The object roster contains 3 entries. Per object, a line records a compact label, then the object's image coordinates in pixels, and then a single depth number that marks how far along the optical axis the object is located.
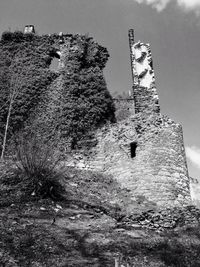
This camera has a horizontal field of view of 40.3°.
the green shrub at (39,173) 7.04
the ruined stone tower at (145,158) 9.23
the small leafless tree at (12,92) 11.67
